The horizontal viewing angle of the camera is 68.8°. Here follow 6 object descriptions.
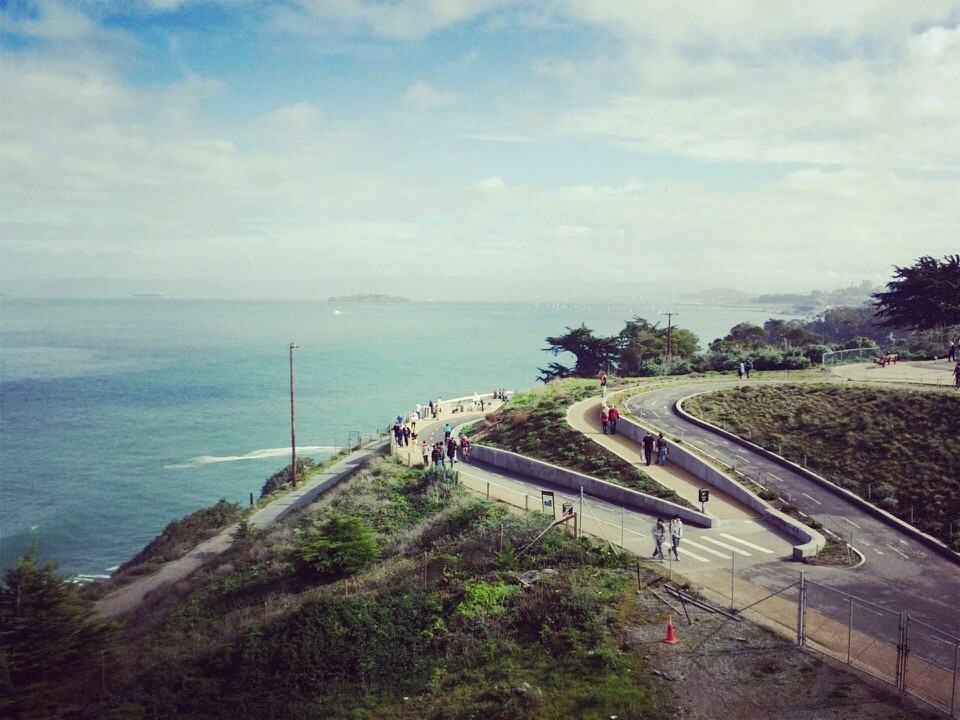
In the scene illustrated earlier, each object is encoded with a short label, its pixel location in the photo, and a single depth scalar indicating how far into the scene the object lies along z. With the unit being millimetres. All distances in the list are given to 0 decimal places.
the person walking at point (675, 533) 17953
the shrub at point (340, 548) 20359
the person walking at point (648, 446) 26734
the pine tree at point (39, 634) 16250
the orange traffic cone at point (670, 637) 13716
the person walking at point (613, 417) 31453
